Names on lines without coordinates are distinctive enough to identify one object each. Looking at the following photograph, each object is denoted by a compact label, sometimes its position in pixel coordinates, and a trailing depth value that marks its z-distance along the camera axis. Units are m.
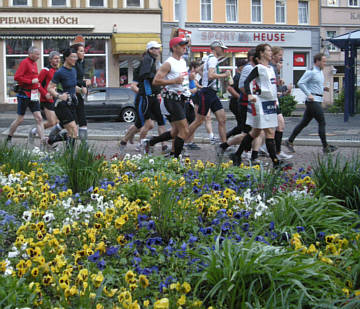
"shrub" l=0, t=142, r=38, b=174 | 6.44
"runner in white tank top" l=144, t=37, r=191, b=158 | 8.85
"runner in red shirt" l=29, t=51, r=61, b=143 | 12.20
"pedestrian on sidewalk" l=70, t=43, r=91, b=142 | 10.02
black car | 24.19
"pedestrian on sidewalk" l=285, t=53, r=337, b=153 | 11.48
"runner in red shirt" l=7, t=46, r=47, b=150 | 12.01
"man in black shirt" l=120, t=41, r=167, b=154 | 10.68
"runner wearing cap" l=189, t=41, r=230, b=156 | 10.88
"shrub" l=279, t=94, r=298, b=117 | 26.34
